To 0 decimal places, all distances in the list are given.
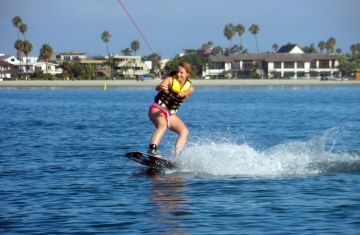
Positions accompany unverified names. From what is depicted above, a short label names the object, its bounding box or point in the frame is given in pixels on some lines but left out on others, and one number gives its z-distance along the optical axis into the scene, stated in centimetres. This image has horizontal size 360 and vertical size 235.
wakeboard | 1498
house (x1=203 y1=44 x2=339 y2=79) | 16638
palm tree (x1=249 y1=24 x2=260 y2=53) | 18562
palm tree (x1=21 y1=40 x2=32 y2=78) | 14150
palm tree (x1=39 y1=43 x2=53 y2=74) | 14575
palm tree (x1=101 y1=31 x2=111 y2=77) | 18212
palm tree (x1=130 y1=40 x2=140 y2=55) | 18908
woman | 1438
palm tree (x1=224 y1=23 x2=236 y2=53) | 18212
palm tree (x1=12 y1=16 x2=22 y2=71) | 14312
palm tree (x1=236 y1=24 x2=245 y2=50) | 18350
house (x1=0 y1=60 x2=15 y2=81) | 15100
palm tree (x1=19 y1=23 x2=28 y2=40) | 14312
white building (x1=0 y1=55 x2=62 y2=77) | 15376
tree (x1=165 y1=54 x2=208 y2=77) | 16138
